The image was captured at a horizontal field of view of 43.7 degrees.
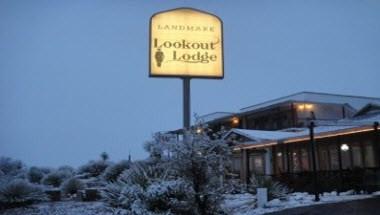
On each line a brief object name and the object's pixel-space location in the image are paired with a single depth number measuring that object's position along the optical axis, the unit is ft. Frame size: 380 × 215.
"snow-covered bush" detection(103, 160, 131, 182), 89.36
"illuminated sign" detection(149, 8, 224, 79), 45.83
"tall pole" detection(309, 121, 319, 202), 51.86
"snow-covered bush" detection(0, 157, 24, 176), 113.46
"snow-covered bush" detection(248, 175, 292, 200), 53.93
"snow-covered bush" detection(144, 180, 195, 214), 34.45
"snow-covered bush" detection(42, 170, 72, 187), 96.78
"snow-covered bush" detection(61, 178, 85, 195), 82.38
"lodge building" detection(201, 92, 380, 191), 64.90
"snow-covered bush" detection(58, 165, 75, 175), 124.37
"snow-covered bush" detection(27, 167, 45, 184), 108.94
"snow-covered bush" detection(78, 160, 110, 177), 119.65
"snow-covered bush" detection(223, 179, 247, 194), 36.47
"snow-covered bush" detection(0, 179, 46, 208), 62.69
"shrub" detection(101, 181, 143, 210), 35.65
